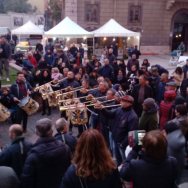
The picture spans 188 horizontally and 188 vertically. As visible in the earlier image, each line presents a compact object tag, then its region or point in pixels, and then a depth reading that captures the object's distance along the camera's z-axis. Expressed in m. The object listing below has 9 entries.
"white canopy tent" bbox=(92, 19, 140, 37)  21.58
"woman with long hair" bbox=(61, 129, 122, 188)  2.91
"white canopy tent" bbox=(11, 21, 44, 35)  26.37
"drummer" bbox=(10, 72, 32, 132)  8.79
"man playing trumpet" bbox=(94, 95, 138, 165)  5.70
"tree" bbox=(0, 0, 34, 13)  70.25
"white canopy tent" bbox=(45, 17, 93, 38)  18.58
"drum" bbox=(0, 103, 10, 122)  7.91
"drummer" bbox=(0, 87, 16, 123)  9.06
